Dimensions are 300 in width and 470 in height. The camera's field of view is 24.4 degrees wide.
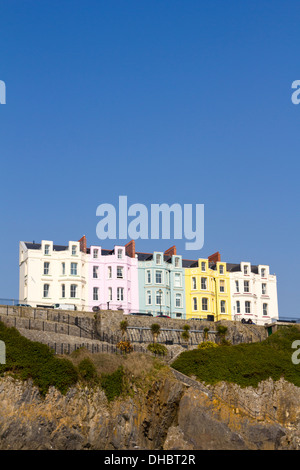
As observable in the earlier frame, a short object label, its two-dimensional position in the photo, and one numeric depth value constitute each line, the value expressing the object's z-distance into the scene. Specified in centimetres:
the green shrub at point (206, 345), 8235
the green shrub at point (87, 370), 6838
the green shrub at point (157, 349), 7988
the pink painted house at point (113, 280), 10225
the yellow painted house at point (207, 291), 10744
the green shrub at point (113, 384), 6856
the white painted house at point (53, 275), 9906
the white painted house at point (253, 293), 10988
